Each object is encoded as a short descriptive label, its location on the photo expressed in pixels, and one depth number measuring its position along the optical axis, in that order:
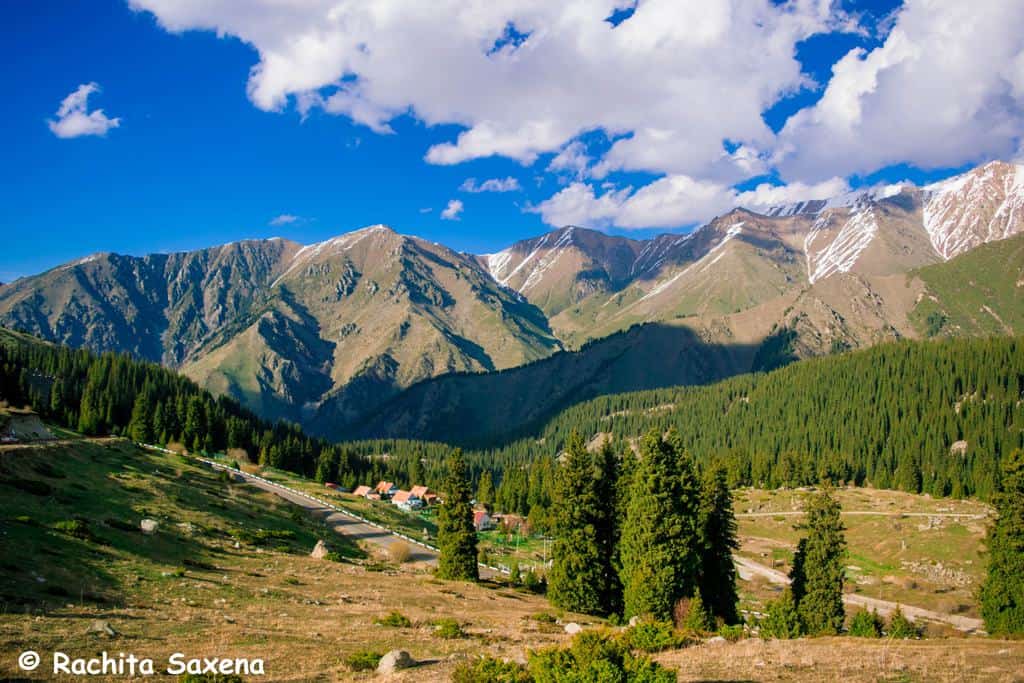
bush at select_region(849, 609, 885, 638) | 43.03
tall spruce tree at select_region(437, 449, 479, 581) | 54.78
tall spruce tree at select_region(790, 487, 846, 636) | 43.16
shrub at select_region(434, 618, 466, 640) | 29.36
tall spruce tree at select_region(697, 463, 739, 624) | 46.00
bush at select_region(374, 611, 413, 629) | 31.52
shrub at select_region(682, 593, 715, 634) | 38.38
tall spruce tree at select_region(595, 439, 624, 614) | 45.56
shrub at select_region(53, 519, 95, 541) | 37.38
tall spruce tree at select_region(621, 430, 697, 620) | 40.62
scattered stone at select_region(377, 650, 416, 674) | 21.73
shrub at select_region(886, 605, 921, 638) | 42.44
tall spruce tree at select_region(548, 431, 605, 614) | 45.03
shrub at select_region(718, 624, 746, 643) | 31.34
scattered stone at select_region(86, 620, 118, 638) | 22.98
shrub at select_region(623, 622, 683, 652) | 26.28
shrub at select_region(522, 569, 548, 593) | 59.30
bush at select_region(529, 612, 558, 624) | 37.61
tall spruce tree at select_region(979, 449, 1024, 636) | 41.31
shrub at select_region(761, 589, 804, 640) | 42.21
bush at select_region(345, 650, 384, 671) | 22.14
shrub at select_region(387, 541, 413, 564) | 68.12
